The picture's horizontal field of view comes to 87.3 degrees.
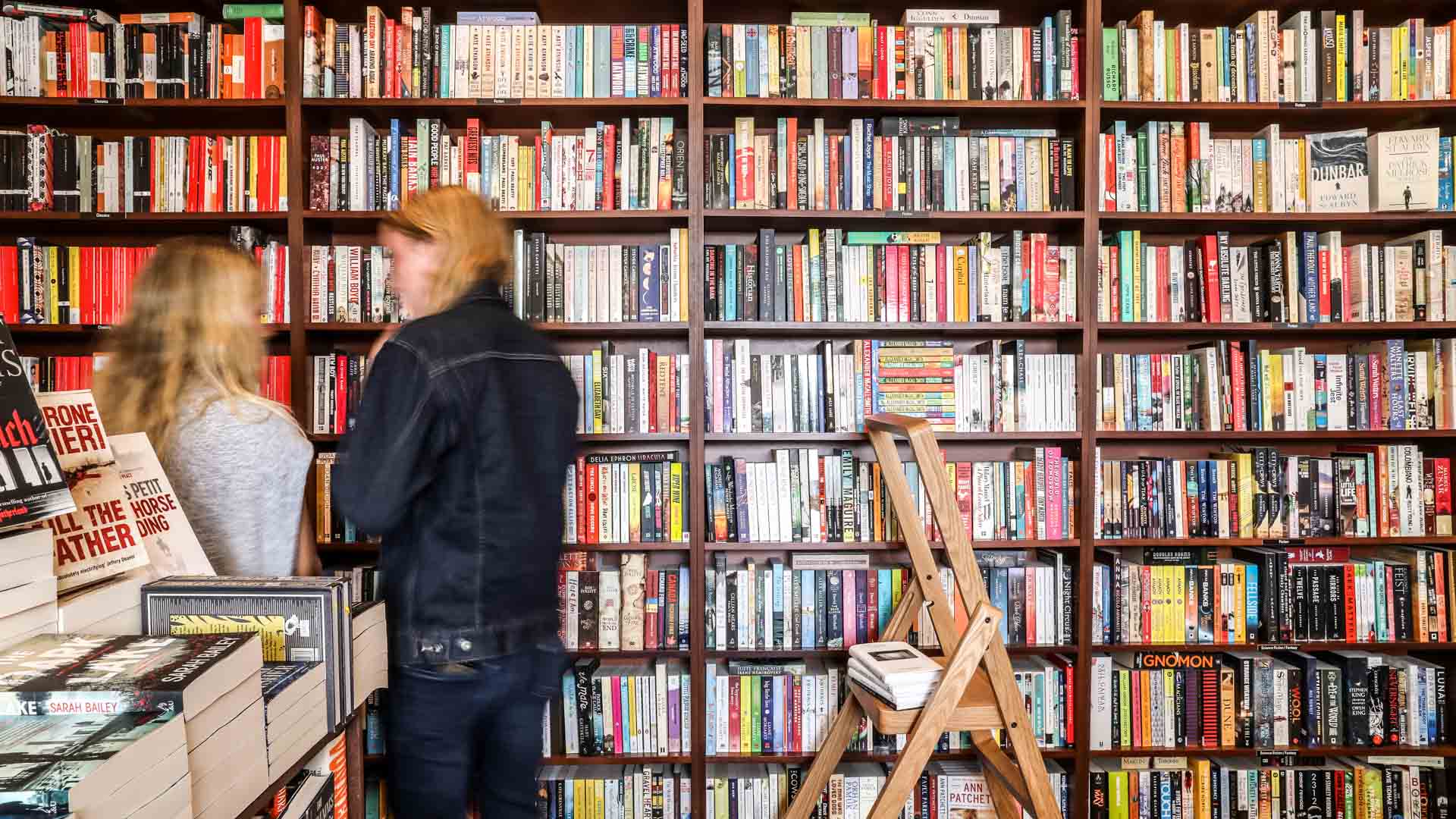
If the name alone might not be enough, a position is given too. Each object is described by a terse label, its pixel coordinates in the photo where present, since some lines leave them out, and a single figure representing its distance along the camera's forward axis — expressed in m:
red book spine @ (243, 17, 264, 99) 2.14
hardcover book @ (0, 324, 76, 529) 0.78
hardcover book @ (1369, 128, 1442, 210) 2.20
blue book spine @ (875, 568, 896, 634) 2.22
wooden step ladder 1.71
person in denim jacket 1.23
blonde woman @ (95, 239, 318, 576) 1.27
